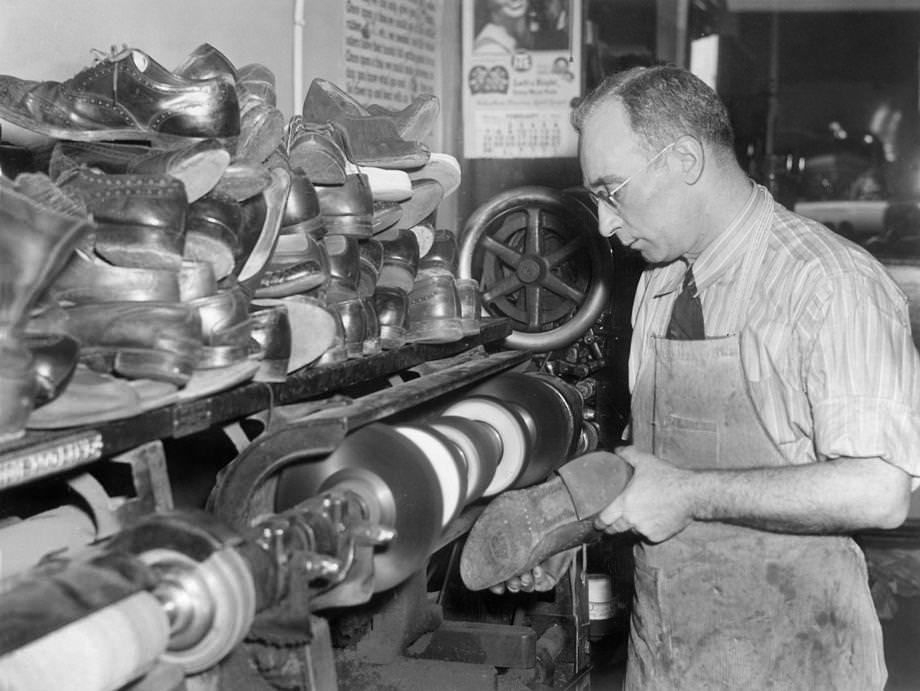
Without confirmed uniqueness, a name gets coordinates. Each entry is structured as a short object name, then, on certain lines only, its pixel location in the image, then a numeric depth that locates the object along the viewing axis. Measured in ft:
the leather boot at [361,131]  8.41
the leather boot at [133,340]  5.19
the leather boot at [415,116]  9.29
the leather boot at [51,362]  4.57
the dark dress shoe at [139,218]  5.55
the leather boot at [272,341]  6.02
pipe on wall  12.07
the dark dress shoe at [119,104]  6.31
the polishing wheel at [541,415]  8.18
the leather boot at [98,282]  5.41
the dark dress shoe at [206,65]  6.98
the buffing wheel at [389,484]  5.64
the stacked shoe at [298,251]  6.78
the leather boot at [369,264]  7.72
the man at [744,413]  6.73
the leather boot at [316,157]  7.59
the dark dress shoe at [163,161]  5.98
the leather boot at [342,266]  7.27
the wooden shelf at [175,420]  4.25
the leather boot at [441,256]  9.04
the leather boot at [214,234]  6.02
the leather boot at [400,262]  8.42
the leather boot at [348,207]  7.53
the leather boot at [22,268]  4.35
